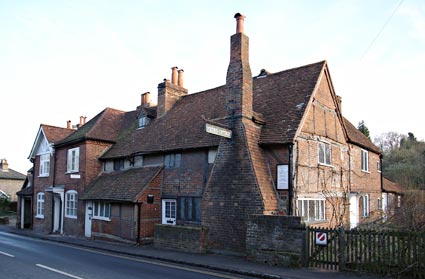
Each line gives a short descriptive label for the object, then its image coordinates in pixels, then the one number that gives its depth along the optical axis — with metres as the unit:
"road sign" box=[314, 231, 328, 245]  11.79
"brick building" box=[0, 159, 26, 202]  54.80
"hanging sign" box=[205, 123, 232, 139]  14.30
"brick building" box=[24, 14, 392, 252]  15.20
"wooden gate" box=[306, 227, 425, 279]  10.33
